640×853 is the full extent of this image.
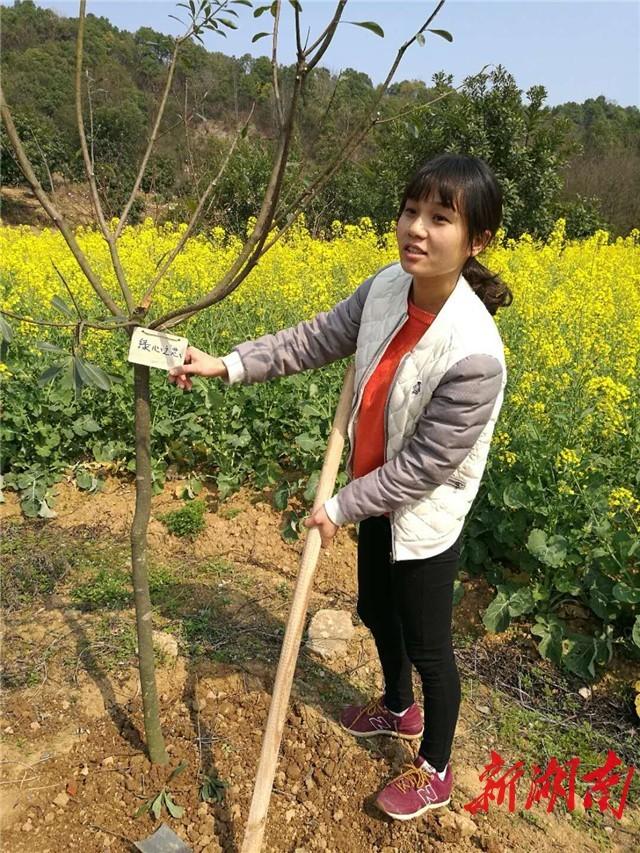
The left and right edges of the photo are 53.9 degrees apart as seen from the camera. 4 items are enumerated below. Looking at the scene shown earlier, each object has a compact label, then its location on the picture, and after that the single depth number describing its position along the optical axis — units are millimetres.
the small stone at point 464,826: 1946
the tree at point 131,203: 1185
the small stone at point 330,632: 2646
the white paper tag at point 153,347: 1493
